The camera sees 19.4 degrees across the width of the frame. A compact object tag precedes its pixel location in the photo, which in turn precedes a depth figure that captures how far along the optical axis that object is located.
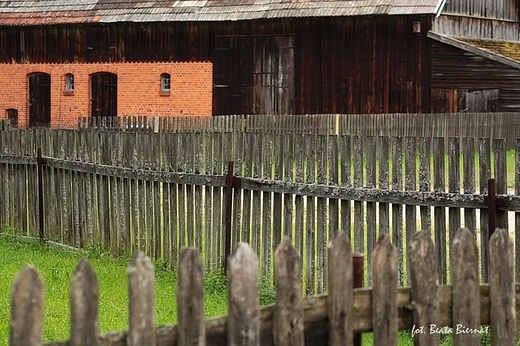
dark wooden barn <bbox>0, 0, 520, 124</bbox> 35.89
